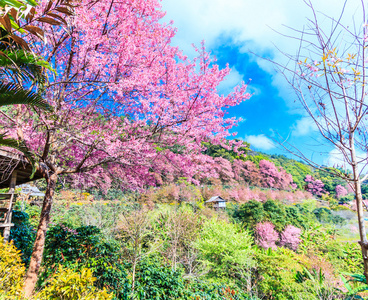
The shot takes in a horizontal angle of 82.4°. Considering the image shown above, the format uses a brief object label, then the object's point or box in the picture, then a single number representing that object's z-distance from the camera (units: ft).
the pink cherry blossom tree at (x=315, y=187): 124.33
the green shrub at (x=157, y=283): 16.34
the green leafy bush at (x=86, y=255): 15.53
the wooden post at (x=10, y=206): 16.60
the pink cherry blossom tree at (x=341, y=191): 120.30
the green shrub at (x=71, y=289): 7.55
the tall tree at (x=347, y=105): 6.73
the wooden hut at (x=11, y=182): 14.01
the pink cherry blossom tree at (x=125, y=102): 12.98
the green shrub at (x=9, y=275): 8.10
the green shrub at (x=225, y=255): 32.35
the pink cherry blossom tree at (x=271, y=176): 115.65
